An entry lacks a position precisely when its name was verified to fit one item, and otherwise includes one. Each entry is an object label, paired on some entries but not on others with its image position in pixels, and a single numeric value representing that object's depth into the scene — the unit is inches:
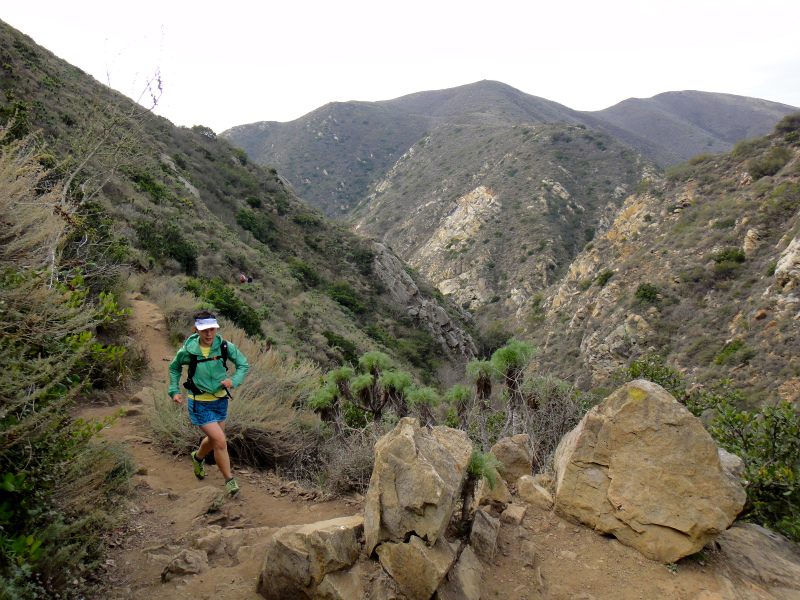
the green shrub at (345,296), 872.9
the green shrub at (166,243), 446.9
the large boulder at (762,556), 89.5
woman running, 130.0
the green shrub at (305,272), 853.8
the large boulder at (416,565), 81.4
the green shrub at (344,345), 541.3
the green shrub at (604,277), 848.3
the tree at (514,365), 190.1
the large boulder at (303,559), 83.0
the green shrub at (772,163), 698.2
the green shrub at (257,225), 904.9
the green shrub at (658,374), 191.9
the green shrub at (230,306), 378.0
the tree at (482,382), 197.8
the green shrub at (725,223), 674.8
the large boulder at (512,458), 145.2
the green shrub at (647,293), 676.8
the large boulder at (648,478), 95.9
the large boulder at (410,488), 86.4
